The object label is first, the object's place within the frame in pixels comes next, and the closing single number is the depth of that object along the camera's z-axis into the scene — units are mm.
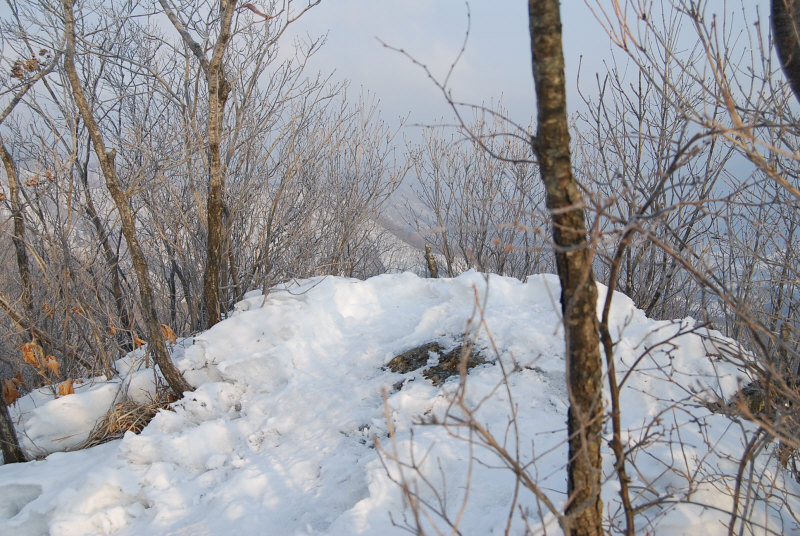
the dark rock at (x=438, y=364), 3193
